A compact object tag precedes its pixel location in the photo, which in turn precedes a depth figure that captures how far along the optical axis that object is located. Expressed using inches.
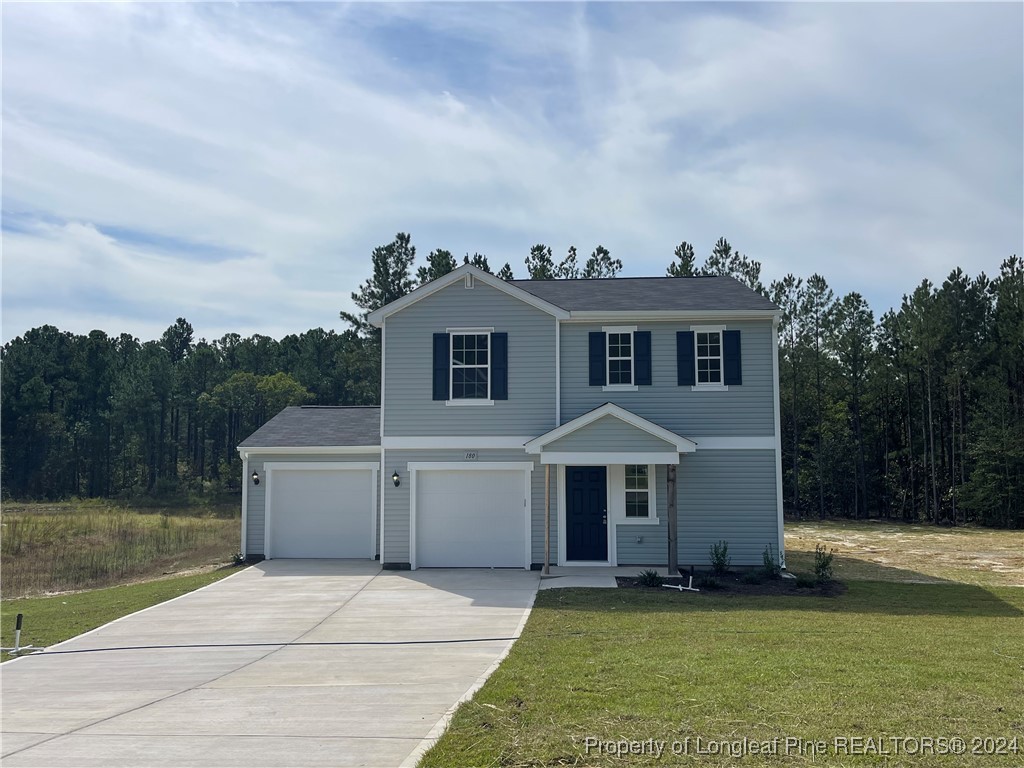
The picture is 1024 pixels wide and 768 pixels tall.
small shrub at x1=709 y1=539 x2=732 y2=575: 648.4
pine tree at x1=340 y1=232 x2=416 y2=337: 1502.2
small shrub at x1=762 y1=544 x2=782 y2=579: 629.3
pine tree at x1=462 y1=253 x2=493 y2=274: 1446.9
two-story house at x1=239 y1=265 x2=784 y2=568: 681.6
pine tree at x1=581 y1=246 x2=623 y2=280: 1574.8
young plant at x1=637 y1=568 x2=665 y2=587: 592.7
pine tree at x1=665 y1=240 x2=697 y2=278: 1471.5
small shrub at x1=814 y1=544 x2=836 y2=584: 605.9
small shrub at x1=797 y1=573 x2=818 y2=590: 585.9
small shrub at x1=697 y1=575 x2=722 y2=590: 583.2
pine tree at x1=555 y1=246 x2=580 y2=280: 1584.6
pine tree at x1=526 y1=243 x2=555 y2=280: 1568.5
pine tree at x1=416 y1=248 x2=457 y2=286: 1432.9
